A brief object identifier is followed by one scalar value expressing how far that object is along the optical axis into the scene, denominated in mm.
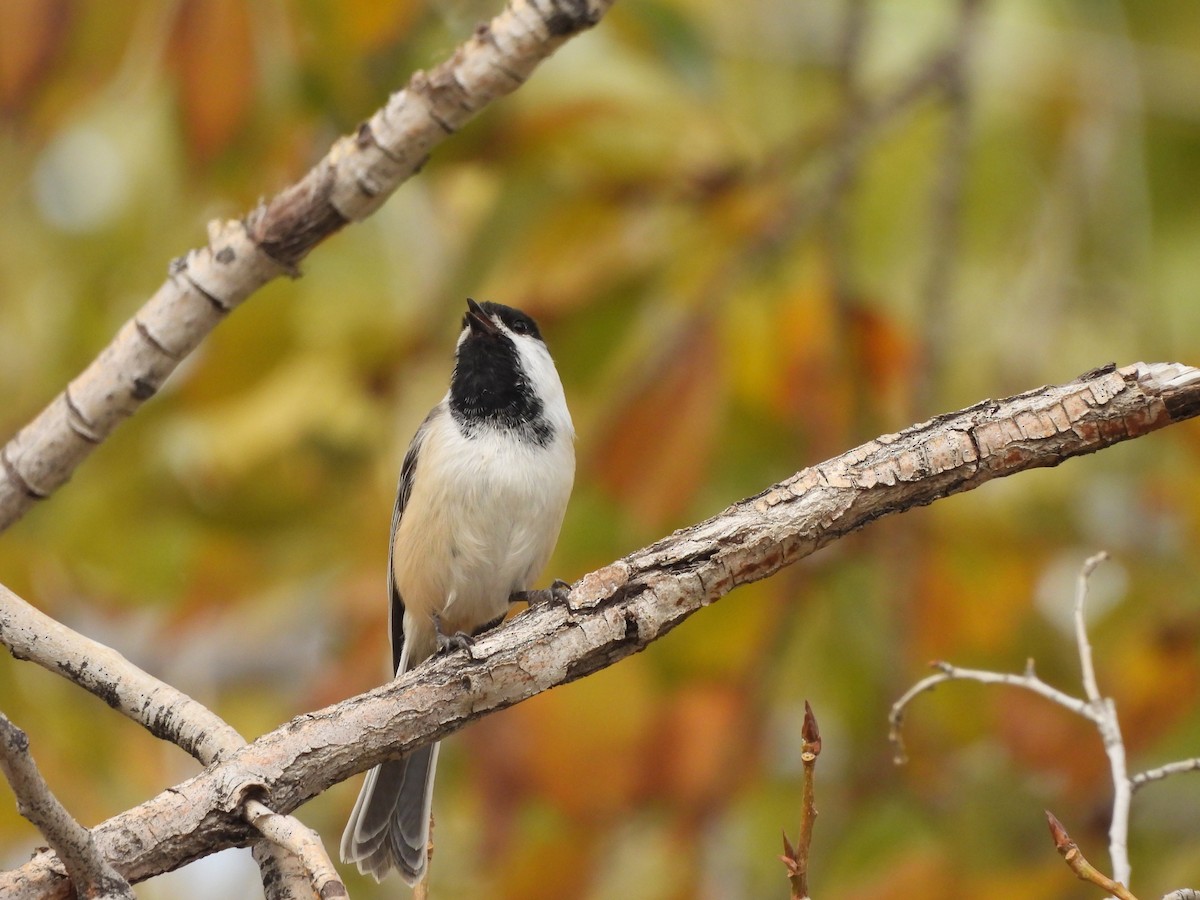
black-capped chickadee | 7270
